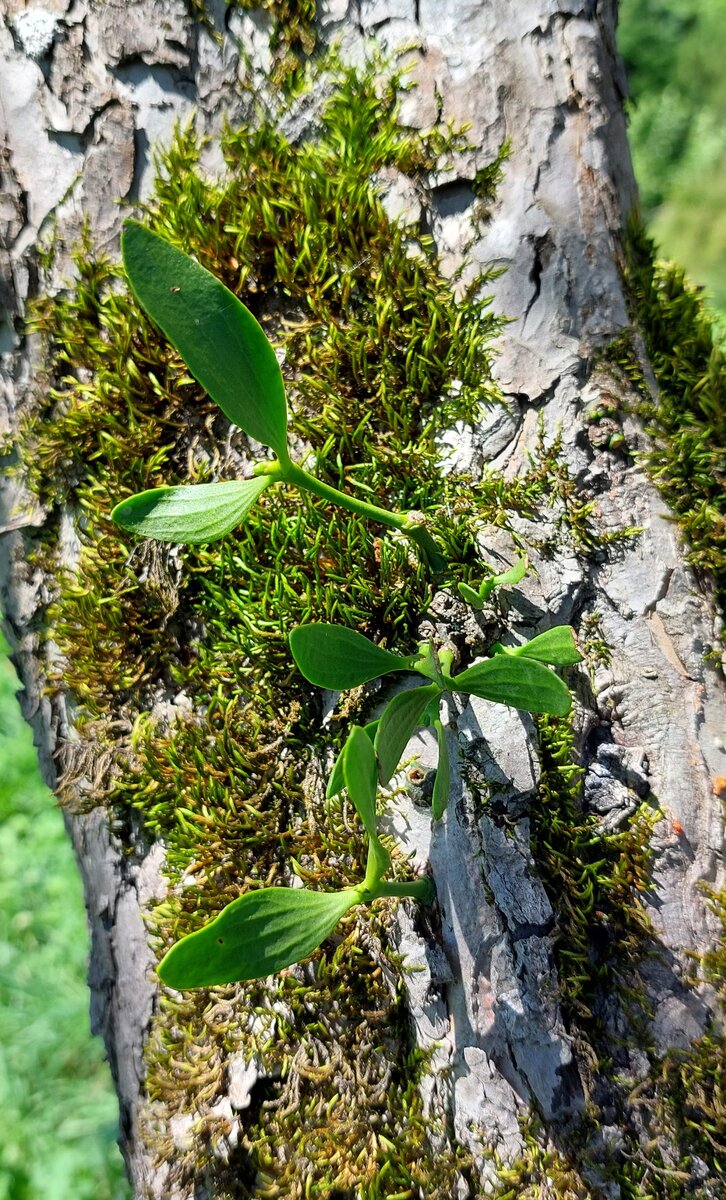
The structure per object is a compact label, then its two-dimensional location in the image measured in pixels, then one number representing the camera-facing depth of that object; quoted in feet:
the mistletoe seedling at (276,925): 0.45
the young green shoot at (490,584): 0.61
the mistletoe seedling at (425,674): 0.54
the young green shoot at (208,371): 0.49
